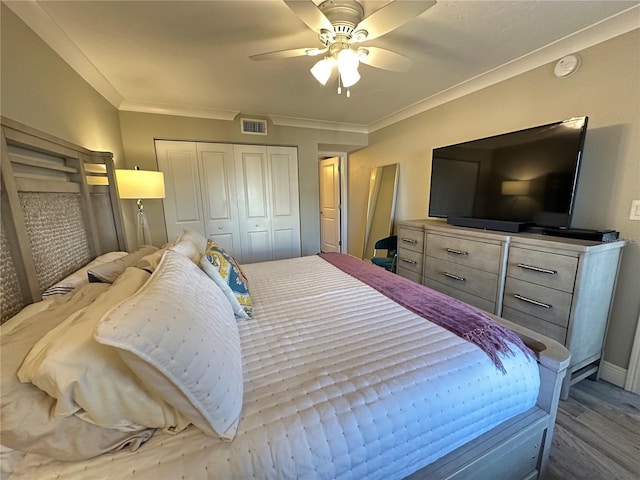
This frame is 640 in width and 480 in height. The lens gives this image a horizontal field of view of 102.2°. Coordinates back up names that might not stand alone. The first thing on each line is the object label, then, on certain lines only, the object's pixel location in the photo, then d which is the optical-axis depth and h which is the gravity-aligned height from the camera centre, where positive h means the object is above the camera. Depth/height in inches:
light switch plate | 62.9 -4.2
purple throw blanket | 41.9 -22.8
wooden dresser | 60.4 -23.1
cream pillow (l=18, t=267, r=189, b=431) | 22.8 -16.2
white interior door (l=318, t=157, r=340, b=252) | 185.6 -2.9
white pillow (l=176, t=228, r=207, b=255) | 65.6 -9.8
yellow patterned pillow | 51.9 -16.4
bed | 24.4 -23.6
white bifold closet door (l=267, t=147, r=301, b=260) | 142.2 -0.6
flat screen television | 67.6 +5.6
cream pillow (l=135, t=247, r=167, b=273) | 49.7 -11.7
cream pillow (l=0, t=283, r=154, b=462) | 22.1 -19.3
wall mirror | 142.1 -4.0
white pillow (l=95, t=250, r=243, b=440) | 23.4 -15.3
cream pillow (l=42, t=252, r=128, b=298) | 44.3 -14.0
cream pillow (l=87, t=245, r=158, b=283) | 48.9 -12.7
